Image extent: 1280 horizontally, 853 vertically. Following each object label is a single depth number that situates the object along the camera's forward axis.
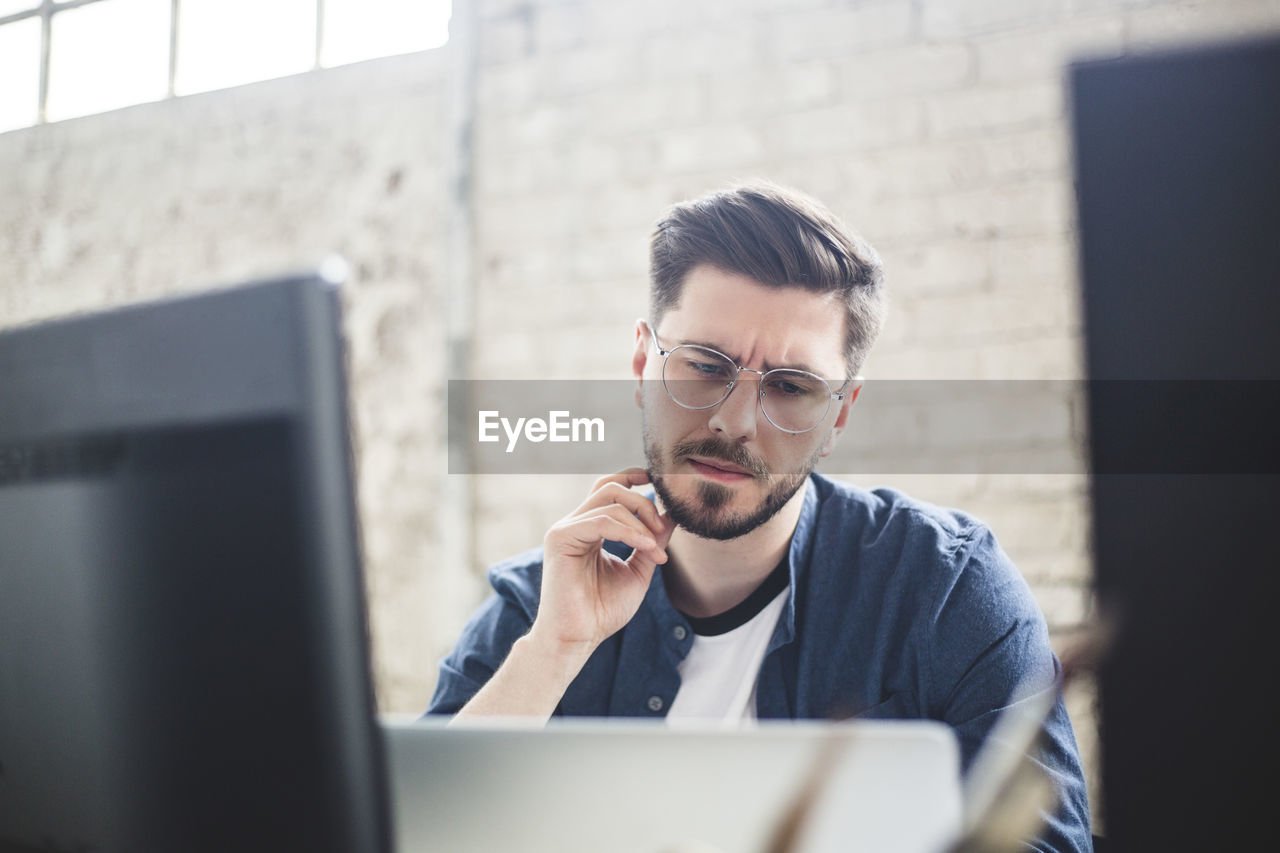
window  2.54
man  1.18
